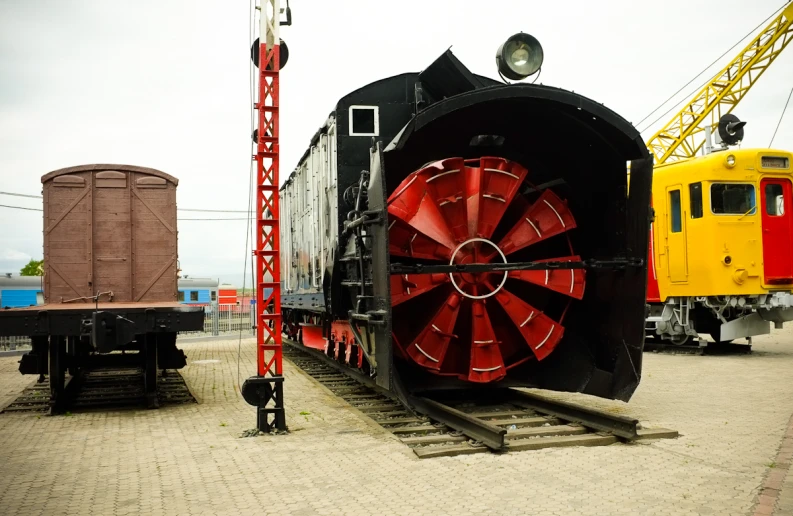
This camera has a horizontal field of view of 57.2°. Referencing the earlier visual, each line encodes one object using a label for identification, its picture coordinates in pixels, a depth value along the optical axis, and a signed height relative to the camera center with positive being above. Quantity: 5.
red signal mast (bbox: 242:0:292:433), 8.22 +1.08
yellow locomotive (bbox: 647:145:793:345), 15.31 +0.95
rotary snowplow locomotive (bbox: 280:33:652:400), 8.28 +0.64
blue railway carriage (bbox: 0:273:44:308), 38.59 +0.22
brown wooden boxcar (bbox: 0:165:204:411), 10.56 +0.63
